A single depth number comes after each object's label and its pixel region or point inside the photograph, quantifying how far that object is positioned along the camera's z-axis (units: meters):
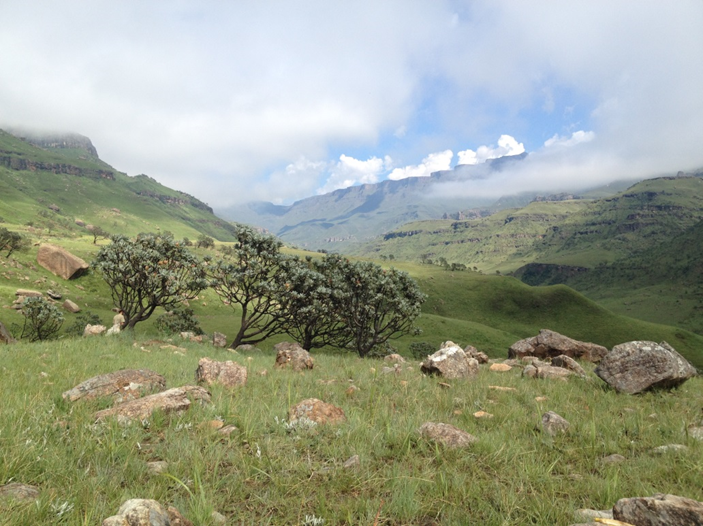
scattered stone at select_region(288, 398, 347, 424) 6.03
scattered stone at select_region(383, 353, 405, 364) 18.33
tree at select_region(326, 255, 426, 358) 28.53
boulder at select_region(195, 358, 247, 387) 8.85
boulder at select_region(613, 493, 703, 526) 3.01
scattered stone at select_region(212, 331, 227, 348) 29.36
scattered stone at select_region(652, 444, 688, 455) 5.56
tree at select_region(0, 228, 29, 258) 67.75
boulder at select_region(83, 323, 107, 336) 21.03
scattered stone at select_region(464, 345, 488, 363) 19.97
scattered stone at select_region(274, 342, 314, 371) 12.78
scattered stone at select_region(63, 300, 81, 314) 53.09
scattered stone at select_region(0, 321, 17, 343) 21.11
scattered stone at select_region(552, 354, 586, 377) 13.42
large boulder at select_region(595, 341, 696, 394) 9.89
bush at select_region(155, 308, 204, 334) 33.31
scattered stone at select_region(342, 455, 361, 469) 4.65
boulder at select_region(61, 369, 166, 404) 6.57
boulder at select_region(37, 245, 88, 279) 66.31
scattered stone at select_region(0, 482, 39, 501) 3.20
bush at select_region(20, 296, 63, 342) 31.88
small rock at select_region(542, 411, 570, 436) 6.30
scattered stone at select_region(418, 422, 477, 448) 5.47
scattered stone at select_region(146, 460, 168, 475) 4.17
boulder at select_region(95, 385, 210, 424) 5.52
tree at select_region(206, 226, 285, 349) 24.88
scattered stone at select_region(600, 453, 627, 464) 5.29
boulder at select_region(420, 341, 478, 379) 11.79
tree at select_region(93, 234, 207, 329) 24.56
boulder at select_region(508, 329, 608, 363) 23.97
